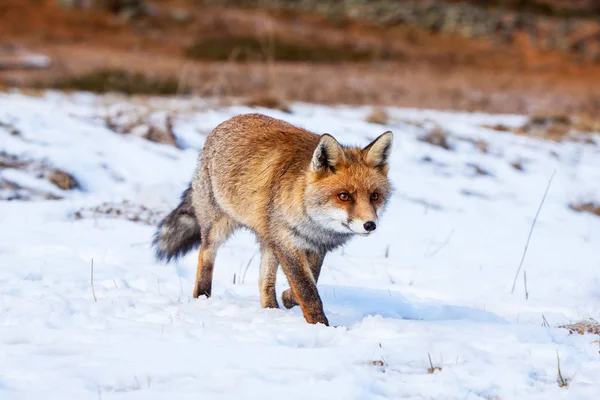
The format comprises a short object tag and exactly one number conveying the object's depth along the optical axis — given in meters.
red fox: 10.01
